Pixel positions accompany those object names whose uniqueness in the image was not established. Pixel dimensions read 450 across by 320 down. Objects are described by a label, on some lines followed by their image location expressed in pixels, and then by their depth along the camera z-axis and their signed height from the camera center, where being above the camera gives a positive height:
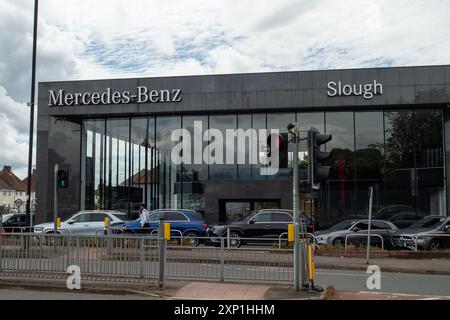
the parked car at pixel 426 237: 20.94 -1.69
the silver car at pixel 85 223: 23.89 -1.26
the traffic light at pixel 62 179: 21.81 +0.67
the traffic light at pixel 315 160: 10.87 +0.71
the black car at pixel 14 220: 31.48 -1.46
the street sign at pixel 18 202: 34.23 -0.46
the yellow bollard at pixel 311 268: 10.88 -1.51
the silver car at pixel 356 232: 21.77 -1.55
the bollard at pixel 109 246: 11.30 -1.08
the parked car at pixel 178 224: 22.41 -1.25
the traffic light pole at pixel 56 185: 19.39 +0.42
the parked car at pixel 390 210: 29.26 -0.85
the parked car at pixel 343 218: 29.45 -1.30
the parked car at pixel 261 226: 22.36 -1.30
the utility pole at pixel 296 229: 10.84 -0.70
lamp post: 21.84 +3.75
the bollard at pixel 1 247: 11.99 -1.17
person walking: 21.77 -0.94
